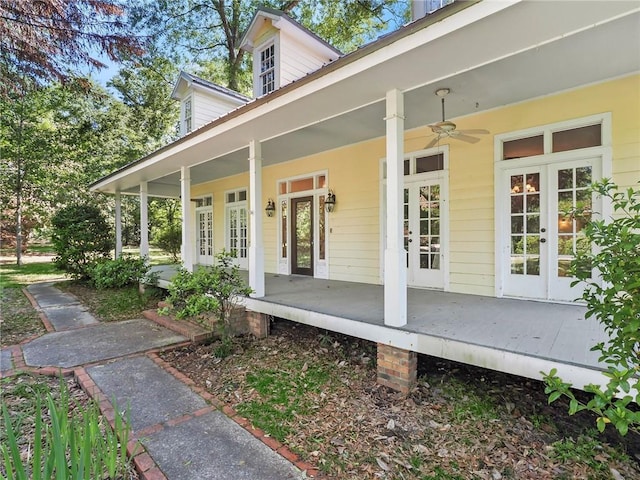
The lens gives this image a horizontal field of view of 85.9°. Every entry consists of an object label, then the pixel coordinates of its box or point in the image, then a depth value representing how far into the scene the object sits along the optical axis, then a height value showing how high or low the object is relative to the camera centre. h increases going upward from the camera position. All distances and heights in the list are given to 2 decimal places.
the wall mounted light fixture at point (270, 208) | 8.58 +0.65
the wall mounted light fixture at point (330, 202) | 7.14 +0.65
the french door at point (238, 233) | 9.92 +0.03
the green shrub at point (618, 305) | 1.62 -0.39
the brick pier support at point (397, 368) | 3.45 -1.39
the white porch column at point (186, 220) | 7.55 +0.33
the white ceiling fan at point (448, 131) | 4.22 +1.29
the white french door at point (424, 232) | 5.70 +0.01
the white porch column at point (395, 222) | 3.57 +0.11
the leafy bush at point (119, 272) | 8.85 -0.97
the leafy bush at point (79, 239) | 10.37 -0.11
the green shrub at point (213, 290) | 4.54 -0.79
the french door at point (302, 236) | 7.85 -0.06
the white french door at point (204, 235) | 11.38 -0.02
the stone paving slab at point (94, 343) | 4.46 -1.59
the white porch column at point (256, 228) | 5.39 +0.10
